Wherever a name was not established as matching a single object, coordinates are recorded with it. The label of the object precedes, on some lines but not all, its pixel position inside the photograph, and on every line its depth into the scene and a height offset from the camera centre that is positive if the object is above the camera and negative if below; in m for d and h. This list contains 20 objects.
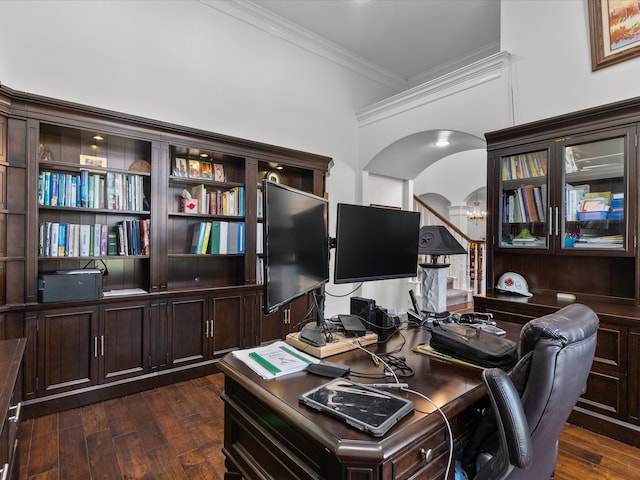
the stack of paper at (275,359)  1.14 -0.44
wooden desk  0.79 -0.50
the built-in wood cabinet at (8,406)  1.07 -0.50
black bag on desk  1.21 -0.40
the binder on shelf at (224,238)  3.16 +0.02
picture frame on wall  2.33 +1.52
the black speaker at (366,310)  1.64 -0.35
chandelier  8.83 +0.74
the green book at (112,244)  2.64 -0.04
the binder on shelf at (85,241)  2.51 -0.02
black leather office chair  0.86 -0.39
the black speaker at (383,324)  1.61 -0.40
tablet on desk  0.83 -0.44
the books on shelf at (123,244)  2.25 -0.04
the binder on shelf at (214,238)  3.13 +0.02
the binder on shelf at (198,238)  3.07 +0.01
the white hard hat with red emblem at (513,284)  2.77 -0.35
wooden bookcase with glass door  2.09 +0.07
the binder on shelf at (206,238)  3.08 +0.01
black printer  2.31 -0.33
